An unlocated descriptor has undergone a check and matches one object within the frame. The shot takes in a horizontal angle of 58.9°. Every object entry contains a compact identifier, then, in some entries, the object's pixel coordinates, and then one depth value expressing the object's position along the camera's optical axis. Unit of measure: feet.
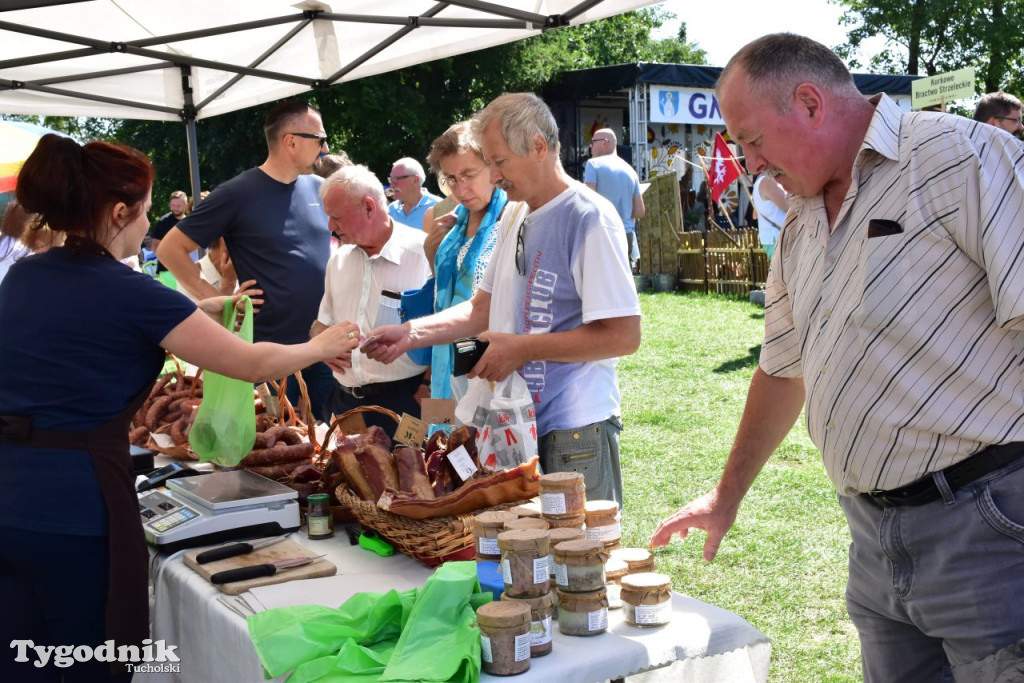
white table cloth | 5.58
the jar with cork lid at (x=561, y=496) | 6.30
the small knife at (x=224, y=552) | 7.44
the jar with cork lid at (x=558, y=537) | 5.93
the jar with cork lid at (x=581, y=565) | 5.68
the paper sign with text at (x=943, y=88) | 20.06
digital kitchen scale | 7.93
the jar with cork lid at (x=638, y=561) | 6.41
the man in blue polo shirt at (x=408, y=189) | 20.48
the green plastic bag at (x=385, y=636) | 5.36
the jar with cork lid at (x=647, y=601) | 5.87
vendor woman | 7.13
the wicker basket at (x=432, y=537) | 7.04
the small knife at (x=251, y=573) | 6.98
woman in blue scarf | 11.05
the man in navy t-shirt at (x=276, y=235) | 14.52
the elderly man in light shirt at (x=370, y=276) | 12.33
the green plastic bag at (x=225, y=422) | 9.21
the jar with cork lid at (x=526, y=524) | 6.13
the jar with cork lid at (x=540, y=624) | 5.44
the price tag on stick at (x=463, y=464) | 7.60
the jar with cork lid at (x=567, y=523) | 6.27
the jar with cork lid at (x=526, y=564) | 5.57
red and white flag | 42.86
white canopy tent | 14.60
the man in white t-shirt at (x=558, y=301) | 8.00
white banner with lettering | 54.24
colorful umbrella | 17.35
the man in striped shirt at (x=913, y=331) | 4.95
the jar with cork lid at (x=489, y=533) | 6.50
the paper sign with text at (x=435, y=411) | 9.10
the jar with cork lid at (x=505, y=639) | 5.24
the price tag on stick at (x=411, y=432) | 8.22
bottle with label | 8.18
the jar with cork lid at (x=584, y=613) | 5.75
